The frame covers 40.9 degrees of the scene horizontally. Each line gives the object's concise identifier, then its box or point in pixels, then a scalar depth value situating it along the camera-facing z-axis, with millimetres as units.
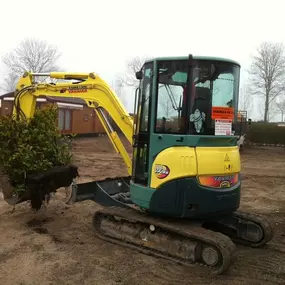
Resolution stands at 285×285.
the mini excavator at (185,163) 4777
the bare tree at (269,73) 44094
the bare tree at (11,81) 51944
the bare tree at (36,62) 47944
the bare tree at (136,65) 46975
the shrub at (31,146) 6062
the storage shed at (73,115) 23875
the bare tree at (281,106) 55428
